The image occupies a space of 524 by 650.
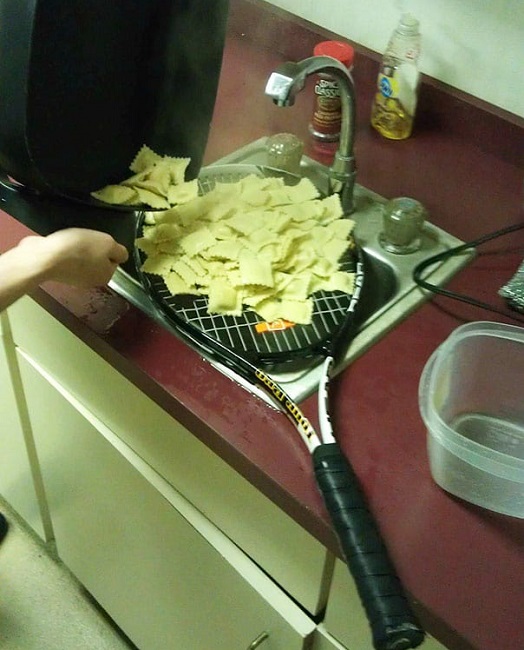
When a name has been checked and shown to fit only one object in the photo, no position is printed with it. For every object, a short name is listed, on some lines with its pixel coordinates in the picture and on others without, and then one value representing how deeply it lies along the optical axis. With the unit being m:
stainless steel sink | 0.72
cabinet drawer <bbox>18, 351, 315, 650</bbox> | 0.82
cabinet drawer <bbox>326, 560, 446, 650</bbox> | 0.67
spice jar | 1.01
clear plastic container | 0.59
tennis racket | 0.53
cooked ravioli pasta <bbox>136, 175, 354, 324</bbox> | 0.77
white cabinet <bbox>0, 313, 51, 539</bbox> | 1.05
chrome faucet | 0.72
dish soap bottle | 1.00
